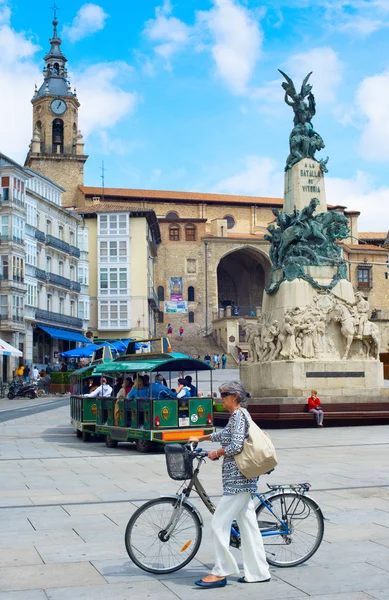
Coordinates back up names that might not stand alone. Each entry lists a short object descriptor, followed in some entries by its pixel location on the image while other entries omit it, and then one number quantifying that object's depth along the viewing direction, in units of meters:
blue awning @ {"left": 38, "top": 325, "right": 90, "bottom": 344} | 56.34
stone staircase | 72.88
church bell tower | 81.44
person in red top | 21.55
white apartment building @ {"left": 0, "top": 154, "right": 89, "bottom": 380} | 51.34
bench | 21.75
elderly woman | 6.12
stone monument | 23.47
